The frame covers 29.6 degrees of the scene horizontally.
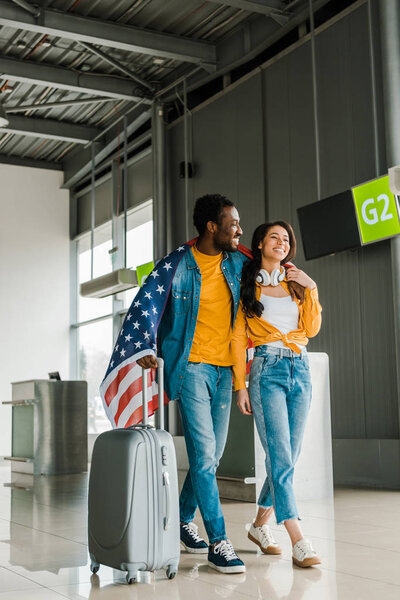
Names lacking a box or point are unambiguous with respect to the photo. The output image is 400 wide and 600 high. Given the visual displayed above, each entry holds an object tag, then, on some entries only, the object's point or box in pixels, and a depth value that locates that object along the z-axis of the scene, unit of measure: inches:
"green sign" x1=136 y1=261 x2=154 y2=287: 419.5
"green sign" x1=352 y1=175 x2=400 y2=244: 246.8
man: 119.9
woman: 120.5
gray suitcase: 106.9
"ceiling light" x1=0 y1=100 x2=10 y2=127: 345.5
